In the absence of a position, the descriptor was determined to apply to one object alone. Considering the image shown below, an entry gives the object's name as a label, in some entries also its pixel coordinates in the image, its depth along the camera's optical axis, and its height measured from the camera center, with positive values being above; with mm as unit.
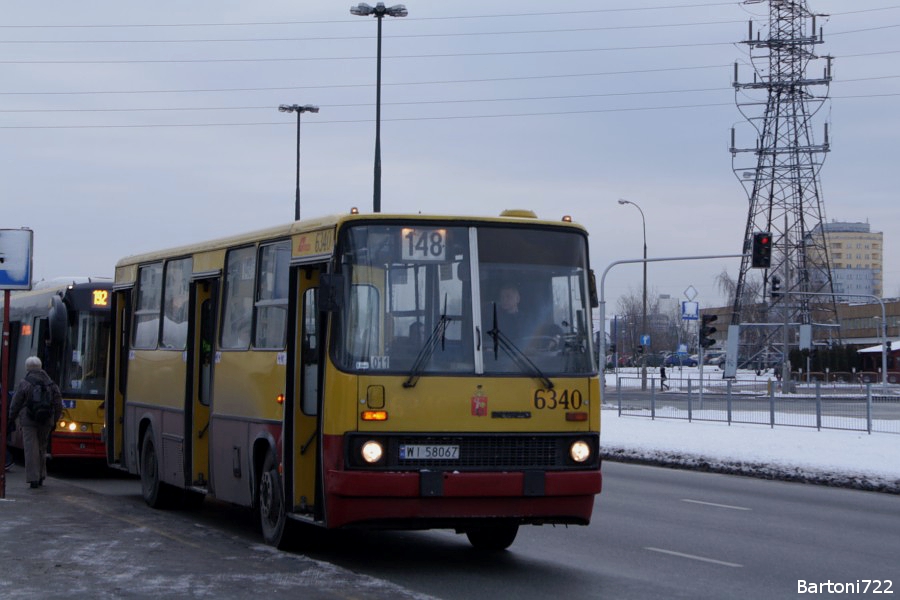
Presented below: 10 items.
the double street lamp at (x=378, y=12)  32188 +8836
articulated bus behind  19406 +130
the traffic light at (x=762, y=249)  39750 +3867
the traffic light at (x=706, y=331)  40781 +1417
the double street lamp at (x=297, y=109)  40594 +8108
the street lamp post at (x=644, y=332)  56575 +1285
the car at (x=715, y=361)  120812 +1621
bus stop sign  15234 +1301
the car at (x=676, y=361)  130375 +1564
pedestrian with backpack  16688 -500
